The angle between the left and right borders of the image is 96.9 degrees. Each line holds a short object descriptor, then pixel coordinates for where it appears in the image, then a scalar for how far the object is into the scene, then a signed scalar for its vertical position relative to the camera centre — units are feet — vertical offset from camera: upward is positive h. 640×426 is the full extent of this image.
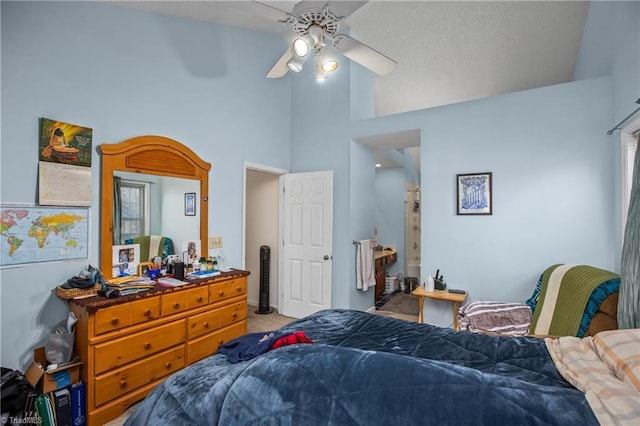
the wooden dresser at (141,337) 6.16 -3.02
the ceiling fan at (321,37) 5.99 +4.28
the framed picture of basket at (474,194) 9.79 +0.86
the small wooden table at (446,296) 9.65 -2.72
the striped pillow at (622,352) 3.09 -1.63
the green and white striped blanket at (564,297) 6.17 -1.91
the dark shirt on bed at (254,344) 4.58 -2.16
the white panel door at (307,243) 12.96 -1.17
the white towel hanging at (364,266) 12.99 -2.24
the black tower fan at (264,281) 13.97 -3.16
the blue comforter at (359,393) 2.53 -1.76
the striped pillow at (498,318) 8.02 -2.93
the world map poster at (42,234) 6.13 -0.38
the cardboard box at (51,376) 5.89 -3.38
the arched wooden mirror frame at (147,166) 7.60 +1.61
